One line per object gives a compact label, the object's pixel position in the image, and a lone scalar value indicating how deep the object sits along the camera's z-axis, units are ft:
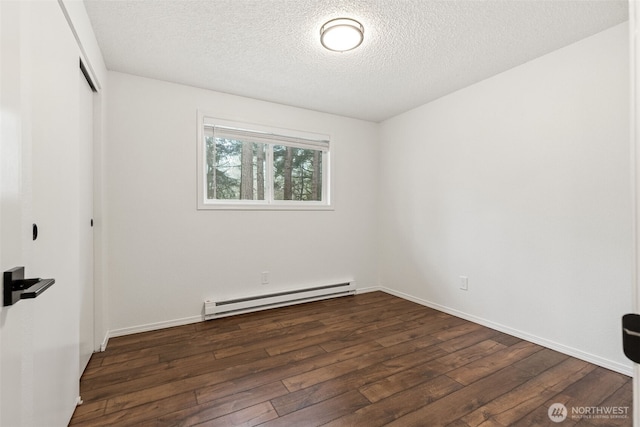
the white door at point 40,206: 2.49
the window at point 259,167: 10.04
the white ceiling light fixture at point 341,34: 6.28
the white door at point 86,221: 6.19
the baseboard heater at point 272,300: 9.62
